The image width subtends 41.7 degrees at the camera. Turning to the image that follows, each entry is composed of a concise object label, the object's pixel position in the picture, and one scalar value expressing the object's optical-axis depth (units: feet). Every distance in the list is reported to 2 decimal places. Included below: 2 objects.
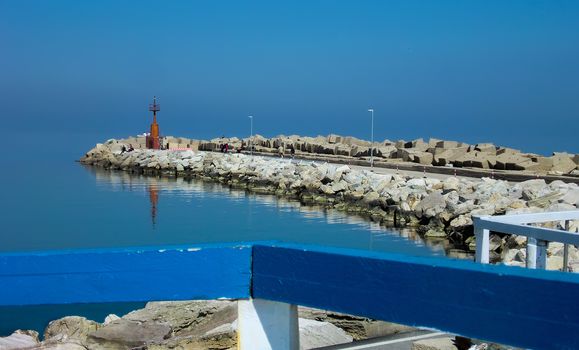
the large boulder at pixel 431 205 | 65.92
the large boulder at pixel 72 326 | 20.39
